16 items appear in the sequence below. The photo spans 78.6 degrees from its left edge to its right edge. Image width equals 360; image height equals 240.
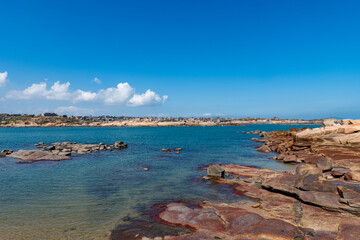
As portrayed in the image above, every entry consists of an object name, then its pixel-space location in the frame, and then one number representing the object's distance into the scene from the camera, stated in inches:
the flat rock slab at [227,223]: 527.5
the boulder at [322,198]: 672.4
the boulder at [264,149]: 2255.4
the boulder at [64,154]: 1930.2
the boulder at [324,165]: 1139.3
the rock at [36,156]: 1718.9
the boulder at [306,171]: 909.2
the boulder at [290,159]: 1590.8
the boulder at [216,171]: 1179.3
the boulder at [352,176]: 873.1
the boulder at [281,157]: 1742.1
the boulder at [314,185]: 756.0
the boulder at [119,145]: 2657.0
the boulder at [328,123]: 2244.0
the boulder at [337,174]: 965.8
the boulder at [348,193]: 669.3
